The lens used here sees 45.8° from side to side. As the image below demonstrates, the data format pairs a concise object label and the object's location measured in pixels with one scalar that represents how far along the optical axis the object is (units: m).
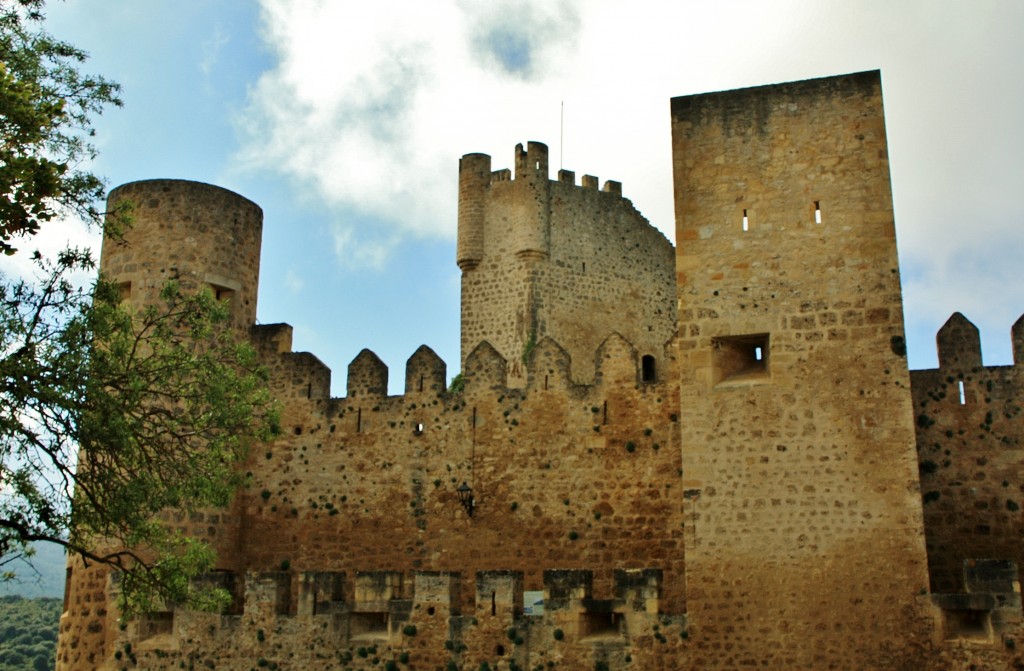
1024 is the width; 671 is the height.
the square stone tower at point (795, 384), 13.69
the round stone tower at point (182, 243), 17.83
